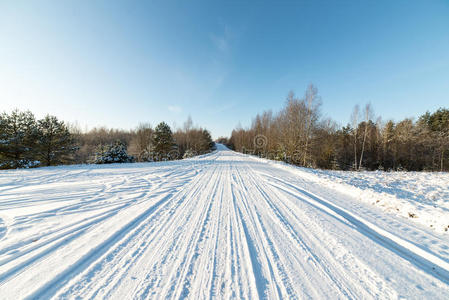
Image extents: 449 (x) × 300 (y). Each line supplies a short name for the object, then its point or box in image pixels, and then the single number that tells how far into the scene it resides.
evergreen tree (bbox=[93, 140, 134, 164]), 14.93
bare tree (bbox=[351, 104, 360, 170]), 20.06
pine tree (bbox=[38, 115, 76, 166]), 12.50
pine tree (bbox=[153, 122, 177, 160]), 23.31
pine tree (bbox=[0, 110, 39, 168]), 10.96
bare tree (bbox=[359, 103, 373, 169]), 19.59
